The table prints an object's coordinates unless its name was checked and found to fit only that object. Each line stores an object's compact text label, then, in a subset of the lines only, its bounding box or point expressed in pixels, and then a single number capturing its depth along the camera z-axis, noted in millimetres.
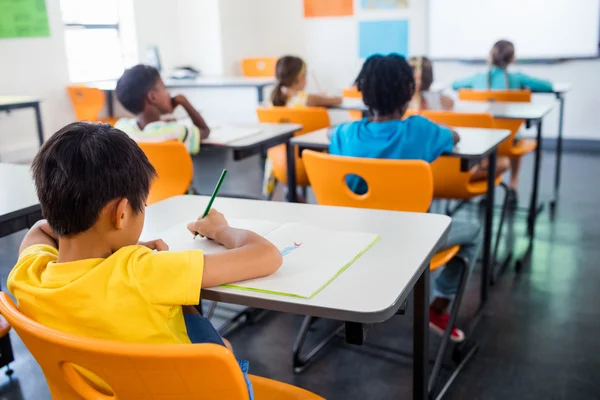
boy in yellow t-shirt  947
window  6214
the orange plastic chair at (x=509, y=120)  3469
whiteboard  5875
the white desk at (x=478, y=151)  2213
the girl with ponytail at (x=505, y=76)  4285
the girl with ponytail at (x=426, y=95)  3422
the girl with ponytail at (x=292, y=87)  3740
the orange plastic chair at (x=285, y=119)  3260
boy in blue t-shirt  2100
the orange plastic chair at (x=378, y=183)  1751
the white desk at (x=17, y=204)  1574
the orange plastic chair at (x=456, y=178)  2695
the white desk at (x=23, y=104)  4449
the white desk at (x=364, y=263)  997
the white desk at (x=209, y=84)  5516
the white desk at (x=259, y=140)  2600
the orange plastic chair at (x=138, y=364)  747
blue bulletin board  6840
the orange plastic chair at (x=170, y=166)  2311
